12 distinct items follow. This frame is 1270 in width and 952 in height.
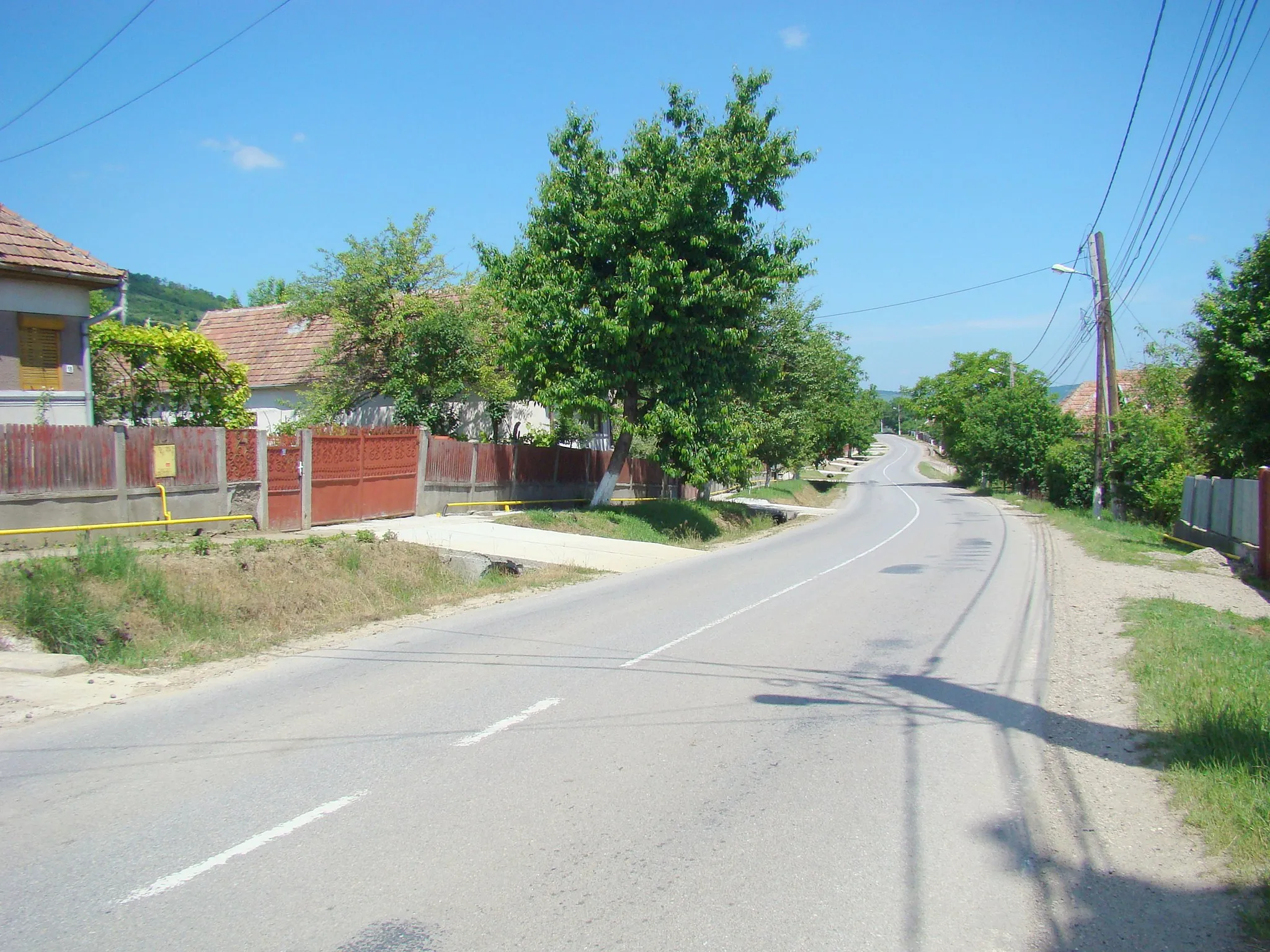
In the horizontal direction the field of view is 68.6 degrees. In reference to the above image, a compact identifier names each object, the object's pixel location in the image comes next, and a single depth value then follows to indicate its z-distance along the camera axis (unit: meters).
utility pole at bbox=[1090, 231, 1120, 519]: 29.84
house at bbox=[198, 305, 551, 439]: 28.28
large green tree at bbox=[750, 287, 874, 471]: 35.22
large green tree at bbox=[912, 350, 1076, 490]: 50.34
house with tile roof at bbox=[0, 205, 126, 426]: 16.30
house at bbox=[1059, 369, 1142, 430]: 56.47
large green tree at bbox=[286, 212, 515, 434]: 24.84
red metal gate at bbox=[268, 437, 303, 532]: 16.98
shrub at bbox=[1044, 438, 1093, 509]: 38.91
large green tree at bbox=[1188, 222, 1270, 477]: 20.36
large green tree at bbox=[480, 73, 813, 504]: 21.39
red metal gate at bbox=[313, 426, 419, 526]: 18.25
